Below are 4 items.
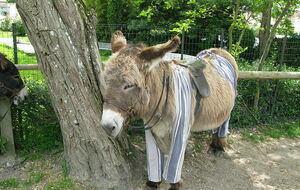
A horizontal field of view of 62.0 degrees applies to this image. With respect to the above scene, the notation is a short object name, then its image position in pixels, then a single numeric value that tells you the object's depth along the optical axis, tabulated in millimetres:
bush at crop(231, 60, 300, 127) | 5191
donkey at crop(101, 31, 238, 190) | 2086
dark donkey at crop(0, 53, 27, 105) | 3178
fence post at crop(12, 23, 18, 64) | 4644
